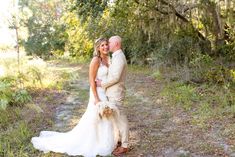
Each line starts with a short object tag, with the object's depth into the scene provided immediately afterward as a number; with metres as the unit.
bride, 5.70
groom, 5.53
